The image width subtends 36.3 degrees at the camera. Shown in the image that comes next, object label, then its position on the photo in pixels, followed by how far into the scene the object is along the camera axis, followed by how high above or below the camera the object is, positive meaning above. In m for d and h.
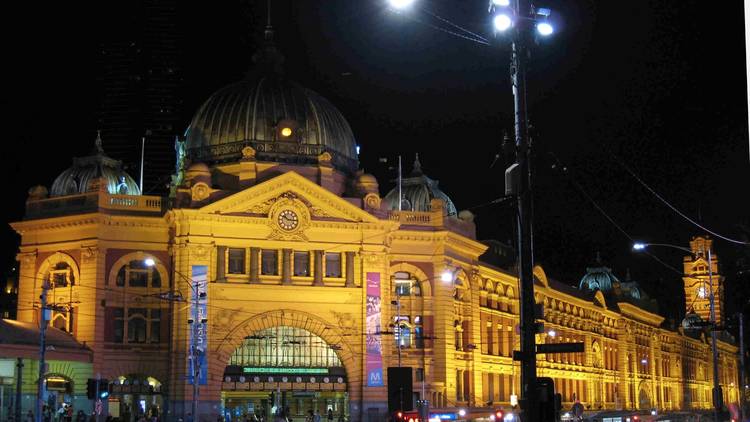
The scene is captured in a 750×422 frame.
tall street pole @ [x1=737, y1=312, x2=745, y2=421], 69.31 +2.28
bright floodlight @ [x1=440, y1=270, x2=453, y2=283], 84.44 +9.85
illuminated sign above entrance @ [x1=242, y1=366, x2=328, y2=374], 78.75 +2.85
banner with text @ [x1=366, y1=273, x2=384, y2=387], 80.12 +4.87
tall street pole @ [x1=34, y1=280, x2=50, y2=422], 52.88 +2.25
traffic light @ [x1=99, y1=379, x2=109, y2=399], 51.03 +1.11
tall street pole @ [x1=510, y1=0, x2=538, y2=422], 25.66 +4.50
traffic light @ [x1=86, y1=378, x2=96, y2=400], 50.75 +1.08
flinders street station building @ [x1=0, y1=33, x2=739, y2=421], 77.31 +9.27
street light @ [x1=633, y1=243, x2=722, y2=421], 54.77 +2.13
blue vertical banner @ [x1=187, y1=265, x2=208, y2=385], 75.75 +6.50
